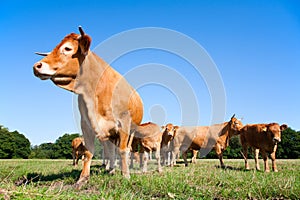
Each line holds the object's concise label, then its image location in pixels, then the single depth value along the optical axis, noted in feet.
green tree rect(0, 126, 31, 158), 213.46
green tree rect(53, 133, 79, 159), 226.99
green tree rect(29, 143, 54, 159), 228.22
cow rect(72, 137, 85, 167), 51.58
